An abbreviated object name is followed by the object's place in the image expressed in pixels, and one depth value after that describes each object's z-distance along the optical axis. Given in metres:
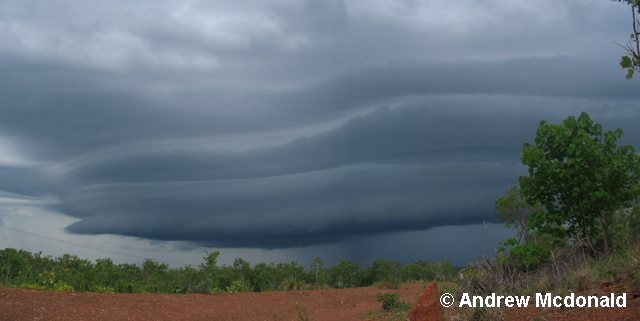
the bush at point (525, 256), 15.66
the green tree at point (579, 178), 16.45
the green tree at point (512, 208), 23.75
